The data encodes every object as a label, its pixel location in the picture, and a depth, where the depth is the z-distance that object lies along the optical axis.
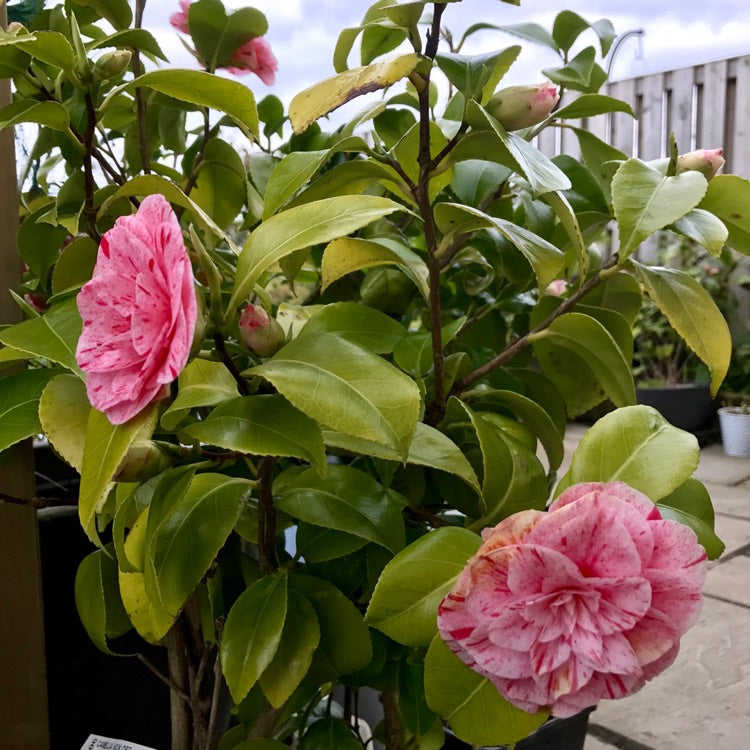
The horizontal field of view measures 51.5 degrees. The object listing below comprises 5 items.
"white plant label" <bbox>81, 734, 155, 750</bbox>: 0.71
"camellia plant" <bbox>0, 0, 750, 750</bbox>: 0.38
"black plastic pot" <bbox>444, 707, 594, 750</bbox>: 0.92
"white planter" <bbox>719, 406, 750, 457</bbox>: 3.38
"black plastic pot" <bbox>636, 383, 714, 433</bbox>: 3.66
